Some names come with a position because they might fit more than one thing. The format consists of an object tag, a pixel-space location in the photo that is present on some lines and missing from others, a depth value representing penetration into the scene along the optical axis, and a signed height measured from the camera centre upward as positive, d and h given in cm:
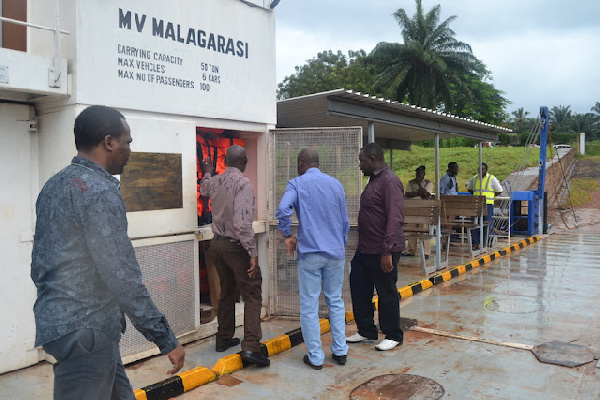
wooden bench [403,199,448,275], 927 -58
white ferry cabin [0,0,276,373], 462 +74
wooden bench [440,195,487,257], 1113 -58
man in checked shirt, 500 -68
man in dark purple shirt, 539 -65
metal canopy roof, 662 +106
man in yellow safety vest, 1268 -21
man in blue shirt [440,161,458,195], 1277 -1
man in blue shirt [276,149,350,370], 493 -62
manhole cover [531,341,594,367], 508 -177
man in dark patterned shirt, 224 -44
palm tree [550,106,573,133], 7581 +1003
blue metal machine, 1530 -76
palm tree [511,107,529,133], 6390 +890
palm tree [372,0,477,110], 3825 +923
